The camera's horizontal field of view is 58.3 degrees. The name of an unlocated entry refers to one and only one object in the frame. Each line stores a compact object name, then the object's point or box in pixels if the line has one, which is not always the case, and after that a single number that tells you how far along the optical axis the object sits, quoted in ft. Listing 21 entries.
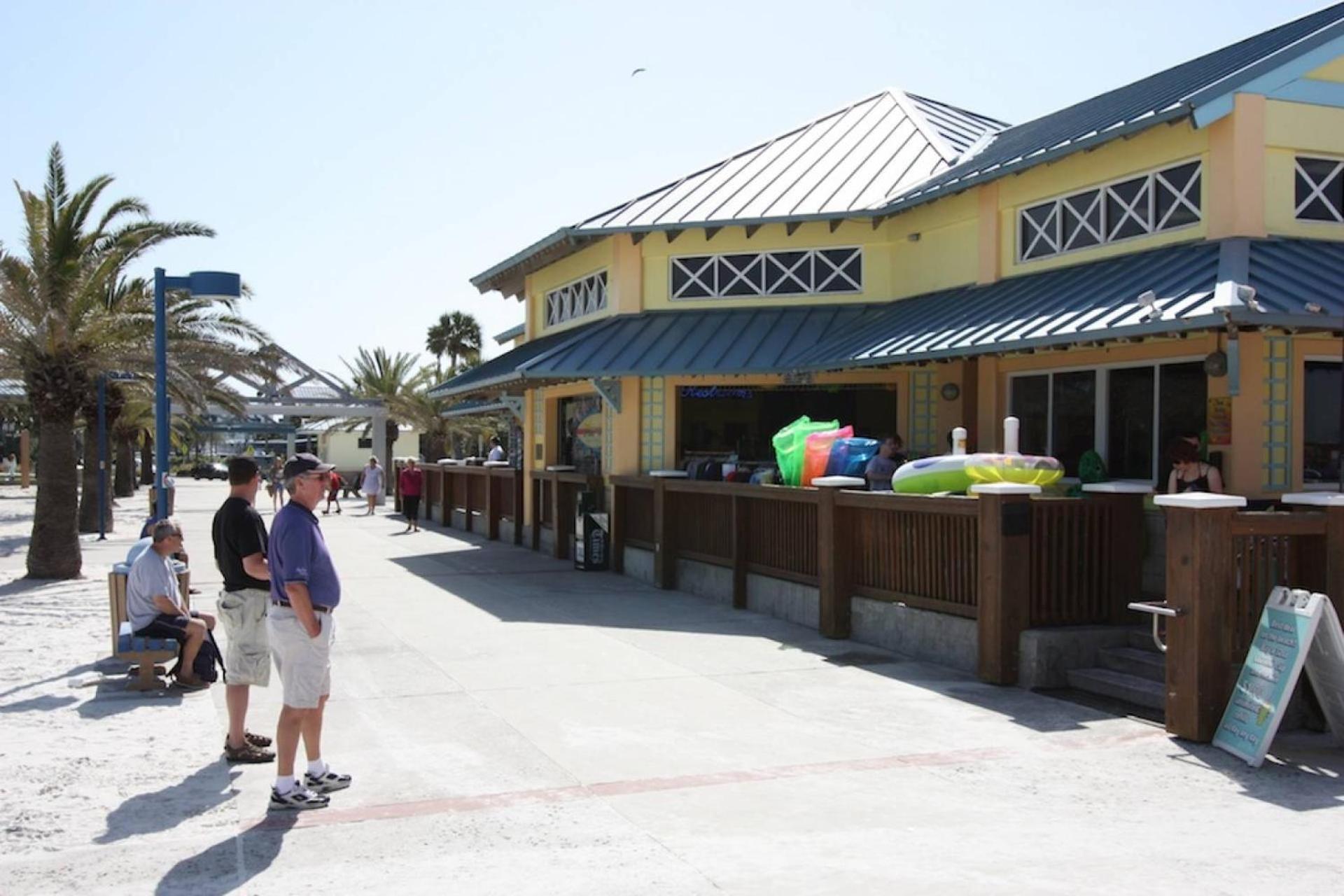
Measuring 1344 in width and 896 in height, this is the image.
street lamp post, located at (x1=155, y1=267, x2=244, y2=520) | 33.71
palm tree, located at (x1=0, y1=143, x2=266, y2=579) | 54.70
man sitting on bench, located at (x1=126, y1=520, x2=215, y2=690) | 28.96
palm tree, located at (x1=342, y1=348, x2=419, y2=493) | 157.48
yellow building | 34.17
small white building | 181.98
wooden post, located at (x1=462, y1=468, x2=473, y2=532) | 84.28
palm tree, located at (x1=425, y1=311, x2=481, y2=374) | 210.38
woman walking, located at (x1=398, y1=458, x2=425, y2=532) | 85.66
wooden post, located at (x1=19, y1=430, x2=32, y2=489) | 163.32
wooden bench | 28.96
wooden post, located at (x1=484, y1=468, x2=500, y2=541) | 76.13
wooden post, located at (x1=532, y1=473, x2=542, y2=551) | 67.15
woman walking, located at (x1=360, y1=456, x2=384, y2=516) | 106.83
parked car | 224.33
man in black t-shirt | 23.13
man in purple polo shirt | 19.93
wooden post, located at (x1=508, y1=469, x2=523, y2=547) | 71.05
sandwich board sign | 22.79
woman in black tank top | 31.12
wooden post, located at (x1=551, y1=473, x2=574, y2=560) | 61.93
